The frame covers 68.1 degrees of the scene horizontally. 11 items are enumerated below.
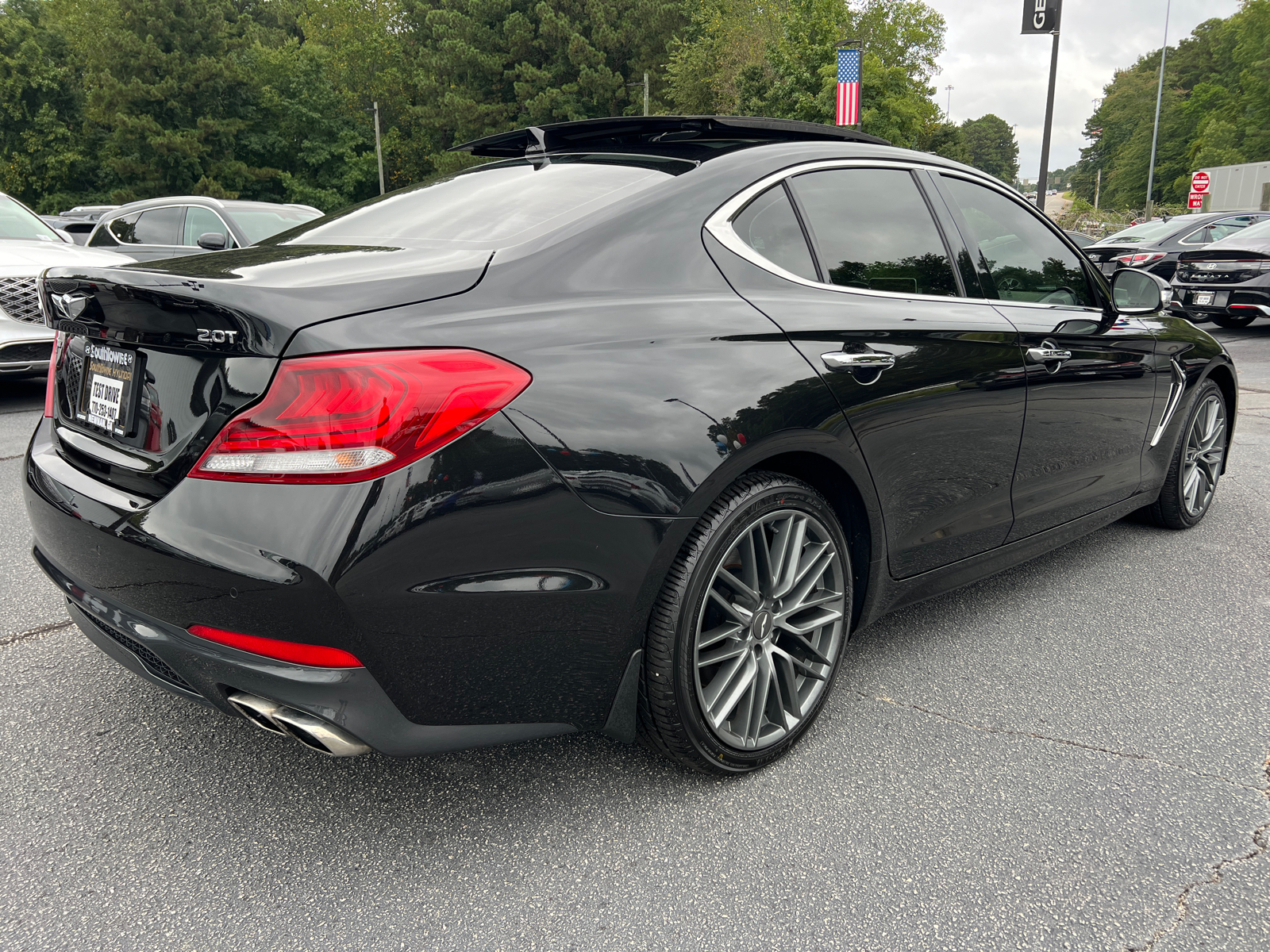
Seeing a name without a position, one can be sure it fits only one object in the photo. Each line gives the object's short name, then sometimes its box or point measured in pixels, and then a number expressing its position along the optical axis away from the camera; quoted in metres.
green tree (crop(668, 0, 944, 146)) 30.72
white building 41.69
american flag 14.64
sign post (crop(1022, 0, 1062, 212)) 15.41
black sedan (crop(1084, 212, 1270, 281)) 13.89
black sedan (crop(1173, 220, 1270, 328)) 11.97
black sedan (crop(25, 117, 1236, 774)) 1.71
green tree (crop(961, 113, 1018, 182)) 160.50
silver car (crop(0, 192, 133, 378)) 6.53
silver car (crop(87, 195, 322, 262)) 9.41
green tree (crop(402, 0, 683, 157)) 49.12
